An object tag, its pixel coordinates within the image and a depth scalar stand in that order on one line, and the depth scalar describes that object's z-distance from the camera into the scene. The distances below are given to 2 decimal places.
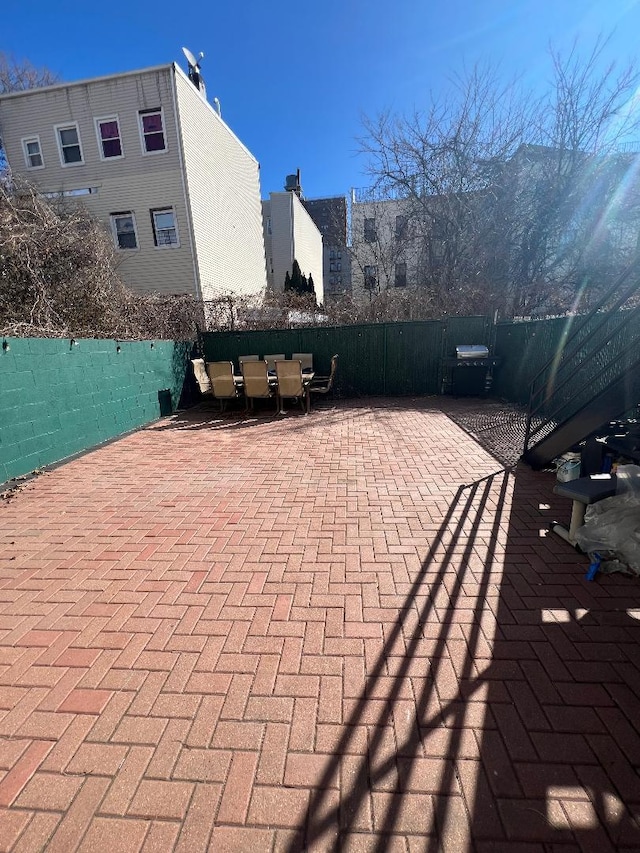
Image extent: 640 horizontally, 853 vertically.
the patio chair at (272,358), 9.49
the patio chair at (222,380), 7.64
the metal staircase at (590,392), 2.97
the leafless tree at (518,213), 11.02
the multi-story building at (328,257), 40.69
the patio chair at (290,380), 7.36
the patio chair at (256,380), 7.34
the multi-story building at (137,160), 11.95
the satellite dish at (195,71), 12.73
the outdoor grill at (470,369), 8.77
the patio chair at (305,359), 9.40
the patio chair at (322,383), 8.28
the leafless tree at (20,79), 15.55
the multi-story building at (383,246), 13.56
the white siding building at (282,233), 23.36
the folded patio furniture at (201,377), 8.07
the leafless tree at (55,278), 6.40
